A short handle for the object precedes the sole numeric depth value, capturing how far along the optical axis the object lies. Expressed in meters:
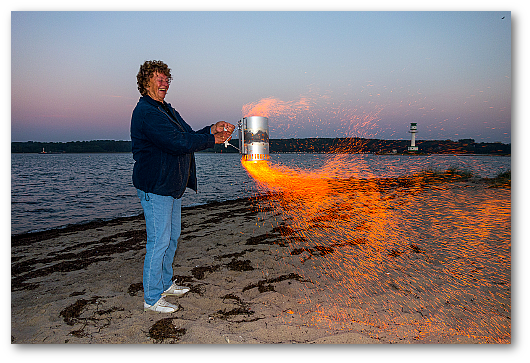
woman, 3.30
